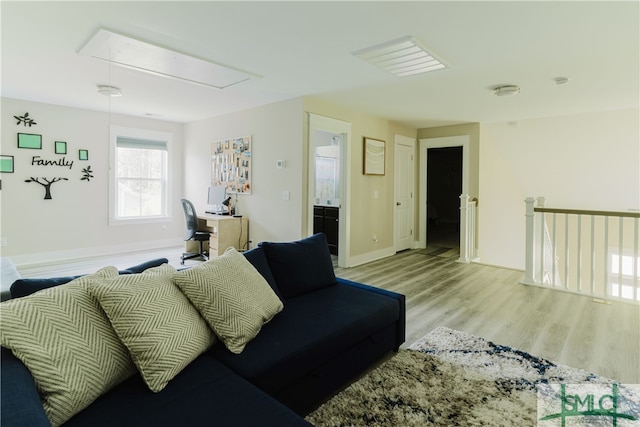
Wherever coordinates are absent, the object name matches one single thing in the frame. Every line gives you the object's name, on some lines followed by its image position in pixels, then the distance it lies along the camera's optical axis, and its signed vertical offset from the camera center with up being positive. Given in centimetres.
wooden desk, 507 -39
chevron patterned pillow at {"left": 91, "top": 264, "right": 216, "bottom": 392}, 134 -49
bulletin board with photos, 534 +70
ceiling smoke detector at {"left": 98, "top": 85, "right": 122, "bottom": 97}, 418 +142
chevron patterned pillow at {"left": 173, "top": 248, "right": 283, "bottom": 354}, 165 -47
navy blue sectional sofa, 117 -71
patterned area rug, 180 -109
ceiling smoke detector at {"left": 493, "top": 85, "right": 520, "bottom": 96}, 387 +137
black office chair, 511 -33
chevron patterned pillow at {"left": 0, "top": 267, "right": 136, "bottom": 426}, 113 -50
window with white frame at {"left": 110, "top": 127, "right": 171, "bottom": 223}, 605 +58
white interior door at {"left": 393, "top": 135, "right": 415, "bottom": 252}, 625 +31
